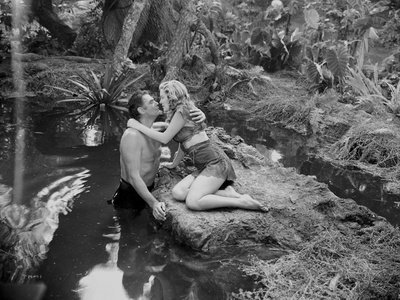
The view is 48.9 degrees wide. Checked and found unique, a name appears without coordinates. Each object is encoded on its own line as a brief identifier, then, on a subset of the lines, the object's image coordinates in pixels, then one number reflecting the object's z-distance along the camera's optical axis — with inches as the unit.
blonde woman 148.3
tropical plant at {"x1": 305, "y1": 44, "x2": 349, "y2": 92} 348.5
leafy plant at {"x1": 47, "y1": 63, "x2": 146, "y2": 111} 326.6
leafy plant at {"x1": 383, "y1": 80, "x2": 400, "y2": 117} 302.4
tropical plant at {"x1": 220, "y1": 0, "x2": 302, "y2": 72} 445.7
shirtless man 151.4
